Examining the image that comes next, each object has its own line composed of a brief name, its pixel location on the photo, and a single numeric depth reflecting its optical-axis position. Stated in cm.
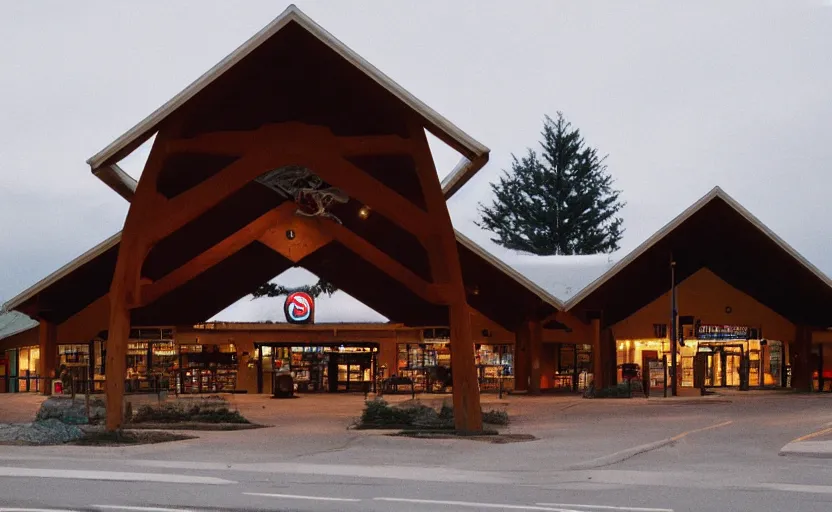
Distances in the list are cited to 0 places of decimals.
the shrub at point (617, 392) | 4203
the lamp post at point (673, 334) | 4075
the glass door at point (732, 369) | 4872
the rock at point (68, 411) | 2656
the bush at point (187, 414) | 2780
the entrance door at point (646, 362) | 4234
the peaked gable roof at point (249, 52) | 2259
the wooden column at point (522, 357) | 4638
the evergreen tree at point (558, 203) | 8569
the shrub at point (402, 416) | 2616
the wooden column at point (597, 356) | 4353
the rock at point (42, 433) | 2177
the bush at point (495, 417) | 2792
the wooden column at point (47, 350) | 4466
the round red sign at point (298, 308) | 4597
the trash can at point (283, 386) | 4444
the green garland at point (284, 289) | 5552
